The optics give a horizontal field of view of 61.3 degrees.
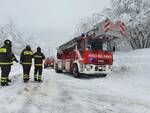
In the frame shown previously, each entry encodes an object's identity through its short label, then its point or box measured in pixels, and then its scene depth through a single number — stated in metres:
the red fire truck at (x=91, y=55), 7.82
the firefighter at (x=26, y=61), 6.37
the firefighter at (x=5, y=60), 5.67
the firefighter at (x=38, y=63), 6.57
